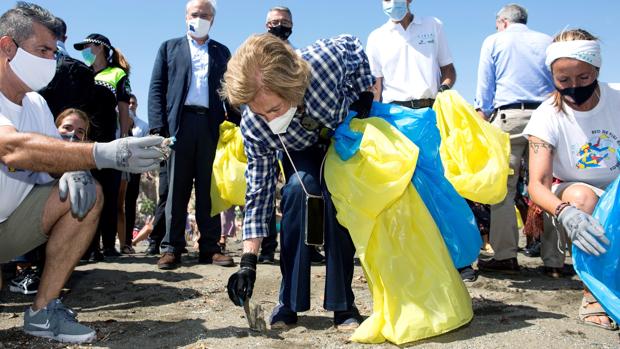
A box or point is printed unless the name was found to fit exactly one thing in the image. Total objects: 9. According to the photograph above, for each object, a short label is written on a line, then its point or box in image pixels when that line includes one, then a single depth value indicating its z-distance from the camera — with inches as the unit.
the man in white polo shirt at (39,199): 96.9
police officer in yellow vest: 174.9
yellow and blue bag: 100.3
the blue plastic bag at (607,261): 94.3
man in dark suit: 167.9
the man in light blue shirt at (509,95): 149.6
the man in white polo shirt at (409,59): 159.2
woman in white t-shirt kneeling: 110.8
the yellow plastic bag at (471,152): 107.3
